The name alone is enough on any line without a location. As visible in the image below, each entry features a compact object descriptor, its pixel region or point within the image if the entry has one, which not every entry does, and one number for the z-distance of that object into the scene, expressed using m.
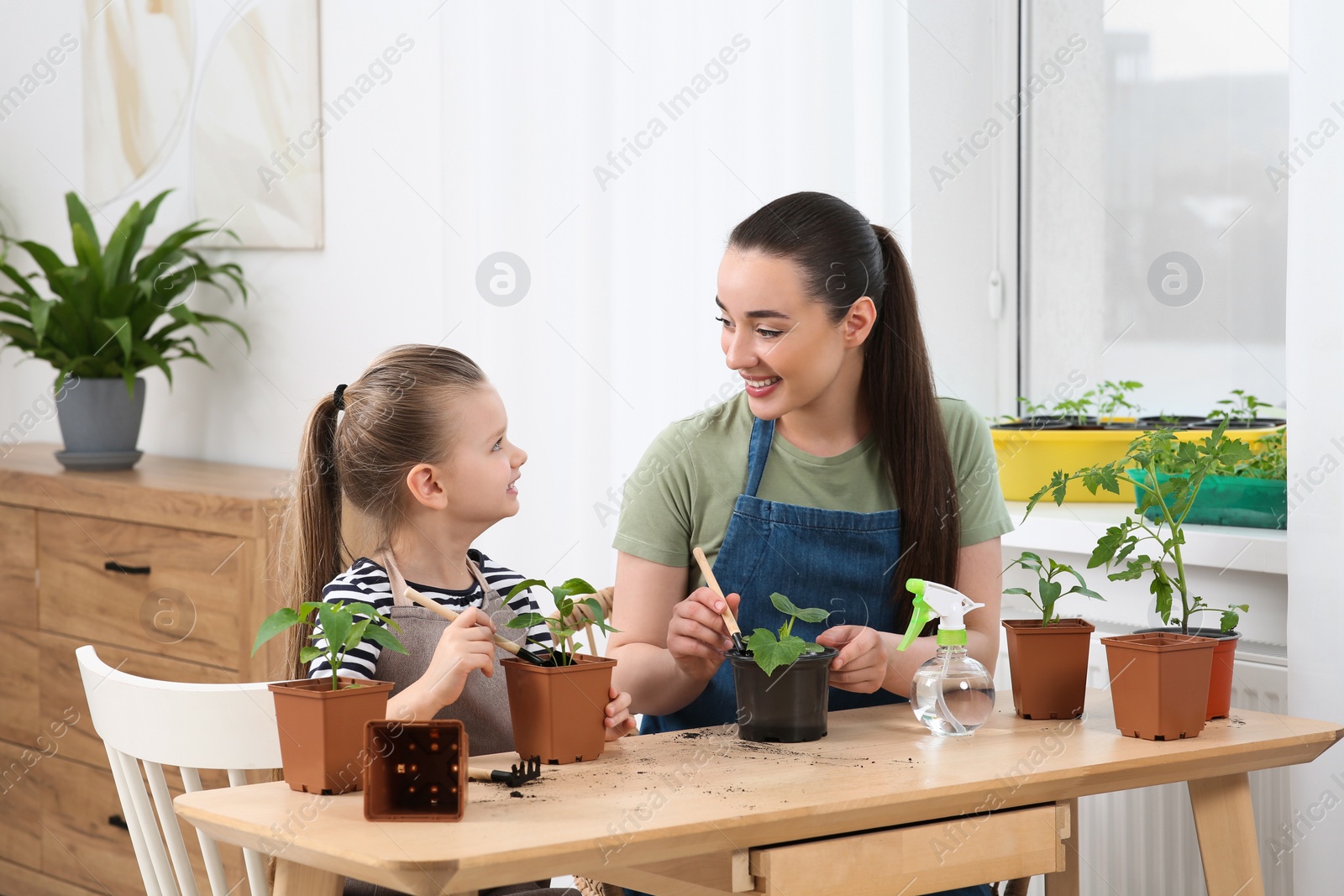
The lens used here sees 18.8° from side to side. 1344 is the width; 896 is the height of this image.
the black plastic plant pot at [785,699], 4.08
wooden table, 3.75
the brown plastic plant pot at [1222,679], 4.17
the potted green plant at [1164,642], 4.08
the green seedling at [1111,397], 5.03
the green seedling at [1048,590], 4.19
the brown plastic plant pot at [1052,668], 4.19
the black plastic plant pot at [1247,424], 4.89
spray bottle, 4.13
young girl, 4.25
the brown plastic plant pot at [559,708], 3.98
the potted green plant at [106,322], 6.11
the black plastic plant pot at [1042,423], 5.03
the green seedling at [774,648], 4.04
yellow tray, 4.92
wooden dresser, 5.49
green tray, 4.66
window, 4.97
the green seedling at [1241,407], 4.88
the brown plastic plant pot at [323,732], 3.85
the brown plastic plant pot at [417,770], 3.79
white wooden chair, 4.03
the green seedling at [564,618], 3.99
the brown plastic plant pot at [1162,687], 4.08
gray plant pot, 6.26
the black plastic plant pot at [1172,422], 4.95
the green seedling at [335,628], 3.86
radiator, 4.58
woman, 4.32
